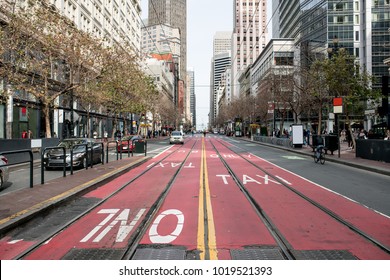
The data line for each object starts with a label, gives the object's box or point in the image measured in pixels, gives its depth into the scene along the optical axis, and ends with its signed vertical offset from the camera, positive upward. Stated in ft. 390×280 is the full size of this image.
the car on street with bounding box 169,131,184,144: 152.46 -1.84
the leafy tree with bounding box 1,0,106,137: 69.62 +20.10
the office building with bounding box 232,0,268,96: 542.57 +151.65
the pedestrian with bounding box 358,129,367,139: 98.70 -0.81
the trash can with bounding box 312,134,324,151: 66.58 -1.60
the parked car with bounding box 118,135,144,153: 101.50 -1.99
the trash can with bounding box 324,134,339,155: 79.61 -2.39
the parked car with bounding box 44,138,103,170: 53.11 -3.45
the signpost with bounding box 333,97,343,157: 72.62 +5.37
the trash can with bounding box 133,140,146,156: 89.25 -3.24
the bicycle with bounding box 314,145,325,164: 65.36 -3.99
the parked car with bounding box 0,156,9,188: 34.27 -3.77
